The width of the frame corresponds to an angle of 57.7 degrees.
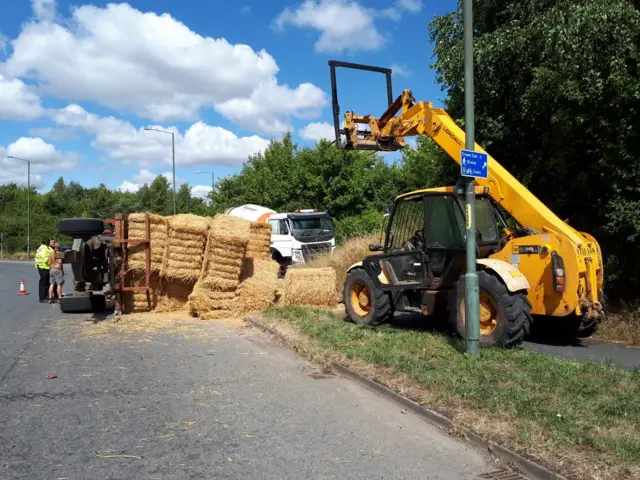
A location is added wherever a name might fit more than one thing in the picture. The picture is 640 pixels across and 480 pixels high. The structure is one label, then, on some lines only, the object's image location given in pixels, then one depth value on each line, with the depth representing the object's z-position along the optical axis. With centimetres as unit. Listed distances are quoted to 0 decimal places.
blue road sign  740
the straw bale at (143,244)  1305
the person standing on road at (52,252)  1725
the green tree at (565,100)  970
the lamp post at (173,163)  3891
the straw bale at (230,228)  1289
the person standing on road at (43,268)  1736
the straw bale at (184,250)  1291
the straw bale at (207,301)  1277
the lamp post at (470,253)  748
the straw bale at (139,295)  1328
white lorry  2184
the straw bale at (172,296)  1364
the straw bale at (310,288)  1377
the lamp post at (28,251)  5541
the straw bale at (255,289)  1327
